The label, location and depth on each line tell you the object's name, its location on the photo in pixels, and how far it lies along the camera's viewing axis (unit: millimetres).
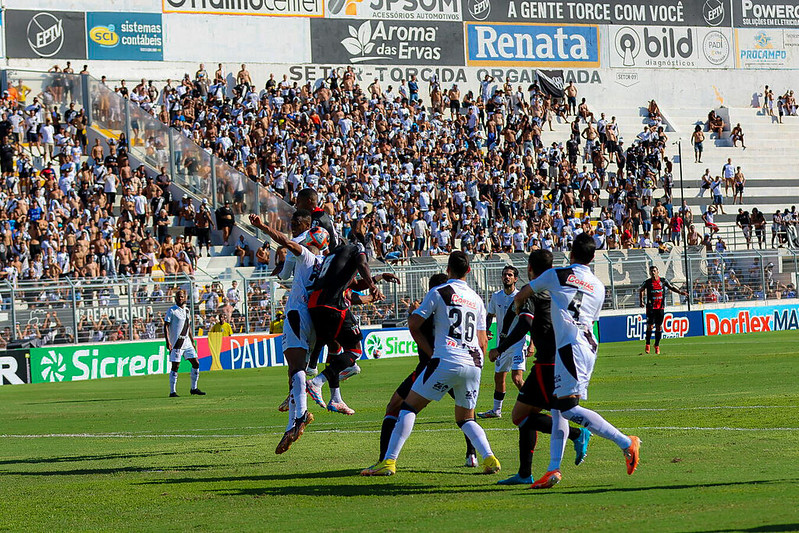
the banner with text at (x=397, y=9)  64250
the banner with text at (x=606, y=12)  68312
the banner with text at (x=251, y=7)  60531
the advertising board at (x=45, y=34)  55781
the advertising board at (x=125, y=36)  57562
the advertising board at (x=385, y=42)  63219
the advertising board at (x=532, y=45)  67125
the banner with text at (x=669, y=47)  70812
